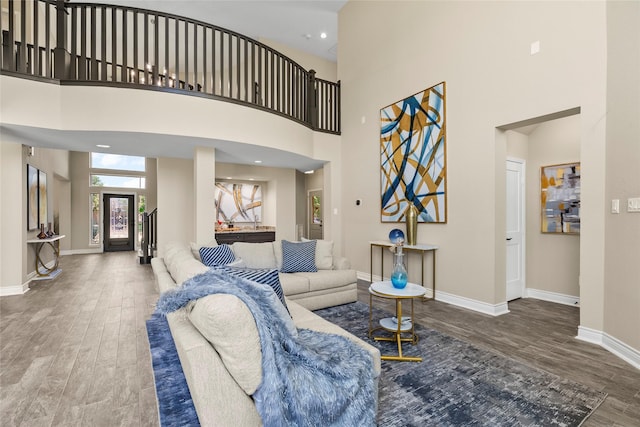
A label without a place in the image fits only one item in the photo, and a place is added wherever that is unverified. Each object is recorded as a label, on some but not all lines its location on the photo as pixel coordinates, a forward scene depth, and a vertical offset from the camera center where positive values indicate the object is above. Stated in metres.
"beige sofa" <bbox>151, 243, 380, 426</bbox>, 1.32 -0.66
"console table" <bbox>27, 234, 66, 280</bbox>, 5.13 -0.95
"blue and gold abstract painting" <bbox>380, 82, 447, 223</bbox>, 4.16 +0.84
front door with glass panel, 9.80 -0.31
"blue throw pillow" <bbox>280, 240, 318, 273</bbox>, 4.00 -0.60
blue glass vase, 2.75 -0.58
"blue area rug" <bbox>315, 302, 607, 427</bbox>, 1.79 -1.22
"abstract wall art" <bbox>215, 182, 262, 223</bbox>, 8.08 +0.29
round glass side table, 2.53 -1.07
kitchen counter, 7.54 -0.44
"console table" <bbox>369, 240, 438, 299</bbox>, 4.12 -0.51
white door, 4.18 -0.24
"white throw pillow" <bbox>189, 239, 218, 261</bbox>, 3.67 -0.46
